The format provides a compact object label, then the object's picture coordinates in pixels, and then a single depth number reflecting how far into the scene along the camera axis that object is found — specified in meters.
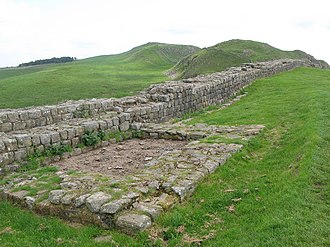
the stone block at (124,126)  13.14
